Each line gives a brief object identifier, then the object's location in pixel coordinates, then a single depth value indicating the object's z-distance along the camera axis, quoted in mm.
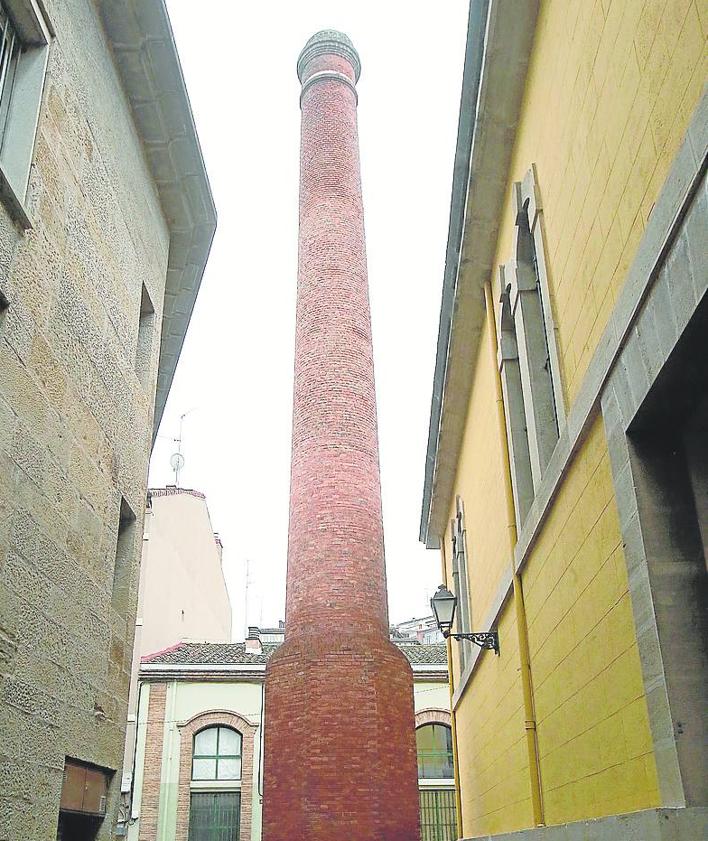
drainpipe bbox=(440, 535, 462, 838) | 12953
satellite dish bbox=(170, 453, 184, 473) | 32281
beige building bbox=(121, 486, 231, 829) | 25328
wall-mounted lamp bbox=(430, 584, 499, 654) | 10359
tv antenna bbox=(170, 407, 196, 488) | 32250
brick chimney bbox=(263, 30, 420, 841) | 13422
